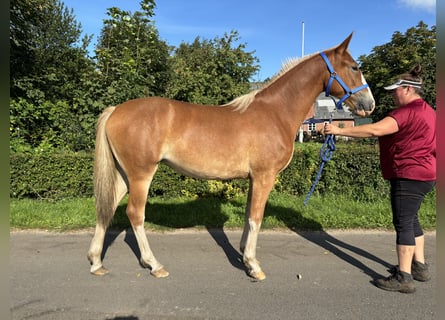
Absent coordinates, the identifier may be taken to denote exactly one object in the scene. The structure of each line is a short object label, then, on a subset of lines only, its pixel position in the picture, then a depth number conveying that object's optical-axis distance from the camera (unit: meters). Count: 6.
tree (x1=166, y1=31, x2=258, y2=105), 8.66
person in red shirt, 2.71
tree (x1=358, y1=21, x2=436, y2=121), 23.14
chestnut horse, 3.08
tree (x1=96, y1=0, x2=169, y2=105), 7.04
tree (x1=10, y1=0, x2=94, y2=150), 7.34
